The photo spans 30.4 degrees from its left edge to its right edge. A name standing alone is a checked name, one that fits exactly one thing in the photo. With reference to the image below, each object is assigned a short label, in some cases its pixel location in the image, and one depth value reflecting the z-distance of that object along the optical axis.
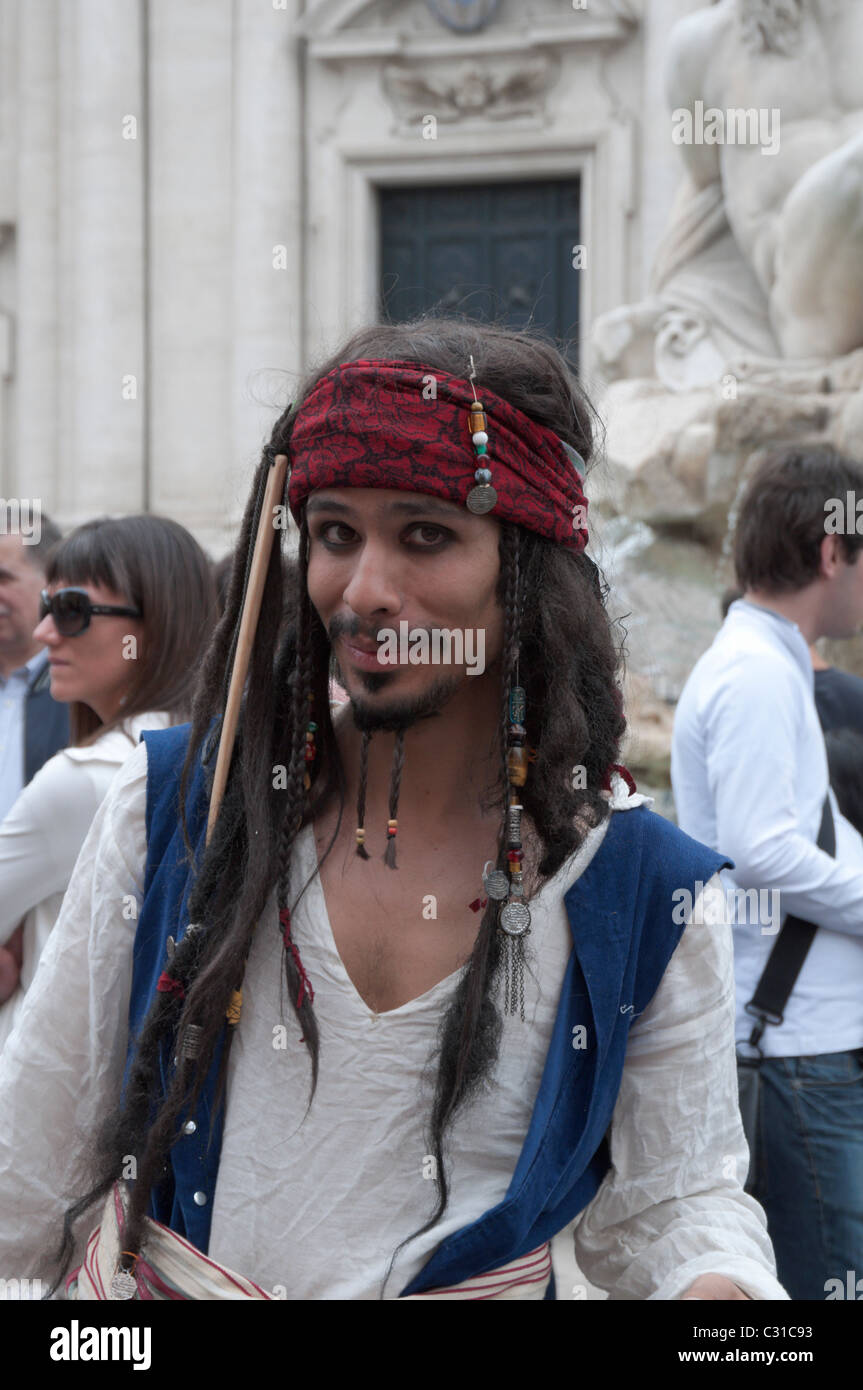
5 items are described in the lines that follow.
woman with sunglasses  2.90
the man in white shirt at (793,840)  2.73
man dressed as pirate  1.58
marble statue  6.98
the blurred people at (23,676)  4.07
